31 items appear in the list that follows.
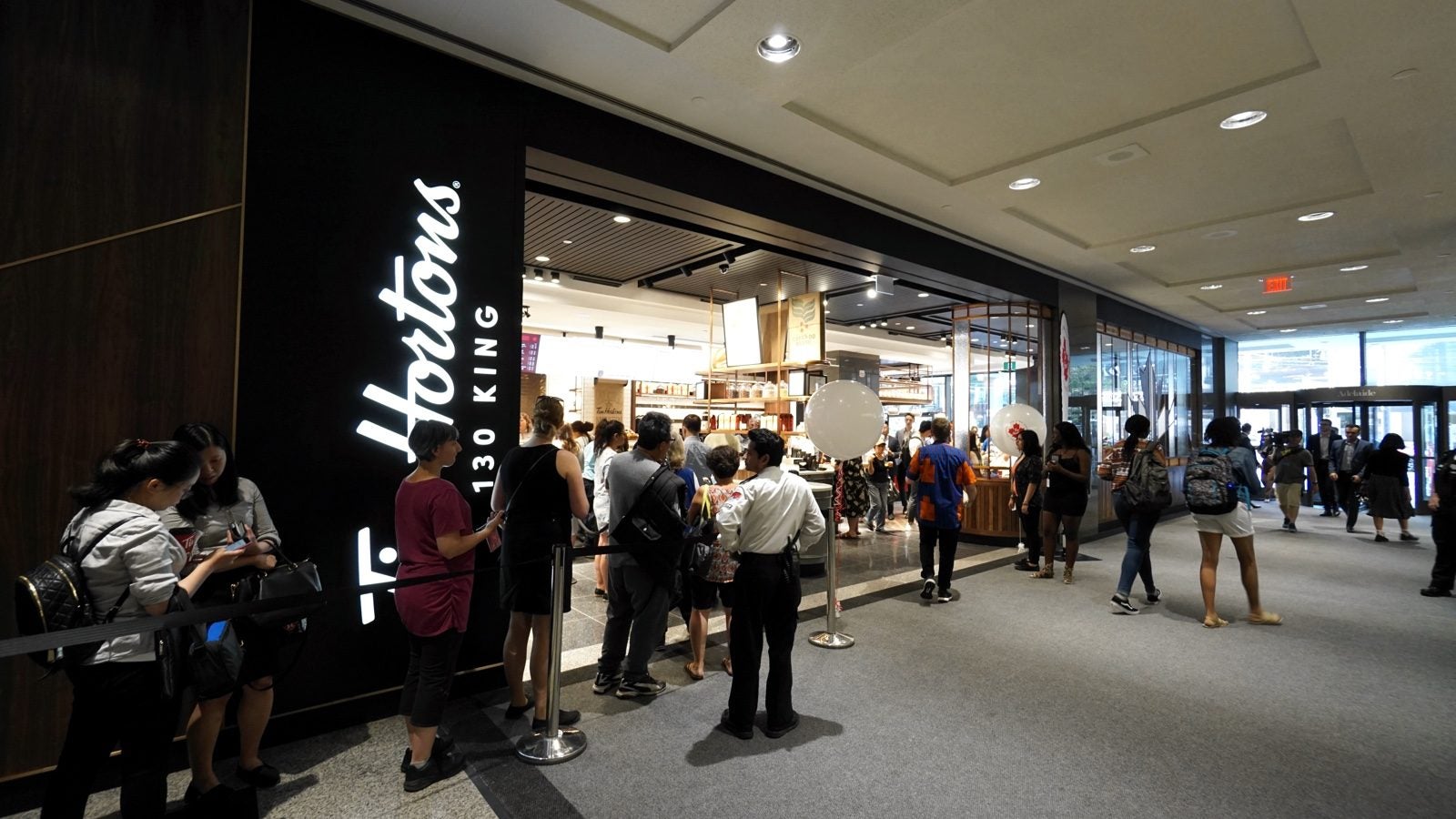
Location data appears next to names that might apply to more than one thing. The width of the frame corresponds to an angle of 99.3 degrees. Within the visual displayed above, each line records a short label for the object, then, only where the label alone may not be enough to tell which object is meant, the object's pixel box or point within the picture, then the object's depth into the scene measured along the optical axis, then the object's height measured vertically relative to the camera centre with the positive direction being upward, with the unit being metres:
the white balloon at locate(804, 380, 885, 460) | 5.04 +0.08
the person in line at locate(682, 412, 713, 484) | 5.63 -0.20
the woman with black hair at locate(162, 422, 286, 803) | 2.29 -0.52
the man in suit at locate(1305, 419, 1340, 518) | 11.20 -0.69
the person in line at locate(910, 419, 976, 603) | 5.41 -0.61
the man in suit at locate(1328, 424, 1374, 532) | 9.59 -0.57
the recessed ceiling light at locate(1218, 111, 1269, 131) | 4.21 +2.15
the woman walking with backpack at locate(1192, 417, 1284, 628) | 4.67 -0.75
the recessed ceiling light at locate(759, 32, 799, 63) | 3.39 +2.13
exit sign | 8.53 +2.07
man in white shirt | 3.01 -0.79
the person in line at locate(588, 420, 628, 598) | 4.44 -0.15
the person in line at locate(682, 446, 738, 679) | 3.54 -0.90
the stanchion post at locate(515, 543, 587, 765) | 2.79 -1.36
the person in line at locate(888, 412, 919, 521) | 8.89 -0.42
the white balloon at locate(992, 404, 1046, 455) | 7.18 +0.08
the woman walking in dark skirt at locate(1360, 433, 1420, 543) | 8.39 -0.70
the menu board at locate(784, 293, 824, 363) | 6.94 +1.13
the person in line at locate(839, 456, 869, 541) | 7.44 -0.72
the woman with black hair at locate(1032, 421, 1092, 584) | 5.87 -0.53
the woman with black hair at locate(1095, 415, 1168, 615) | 5.17 -0.80
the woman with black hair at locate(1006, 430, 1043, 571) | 6.52 -0.65
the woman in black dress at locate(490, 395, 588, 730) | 2.96 -0.46
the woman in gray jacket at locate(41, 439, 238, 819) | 1.77 -0.63
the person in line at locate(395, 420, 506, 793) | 2.54 -0.67
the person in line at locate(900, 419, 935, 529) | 7.24 -0.46
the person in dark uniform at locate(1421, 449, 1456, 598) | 5.58 -0.88
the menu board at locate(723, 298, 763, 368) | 7.25 +1.15
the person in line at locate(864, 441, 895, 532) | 9.04 -0.88
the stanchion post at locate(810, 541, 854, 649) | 4.28 -1.38
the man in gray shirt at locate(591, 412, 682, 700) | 3.30 -0.75
